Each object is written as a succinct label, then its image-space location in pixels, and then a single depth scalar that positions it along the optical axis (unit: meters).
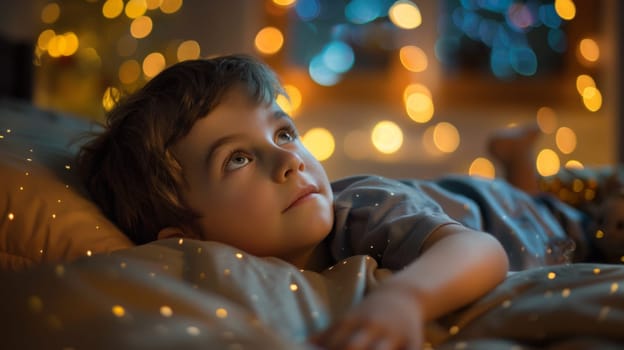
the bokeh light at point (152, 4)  3.03
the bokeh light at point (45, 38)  2.92
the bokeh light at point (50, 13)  2.96
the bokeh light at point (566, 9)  3.25
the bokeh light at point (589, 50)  3.21
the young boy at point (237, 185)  0.89
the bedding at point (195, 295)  0.54
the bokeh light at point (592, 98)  3.19
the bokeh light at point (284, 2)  3.18
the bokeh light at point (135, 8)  3.01
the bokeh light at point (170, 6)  3.06
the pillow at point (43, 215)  0.88
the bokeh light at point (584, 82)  3.21
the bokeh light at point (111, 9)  2.98
